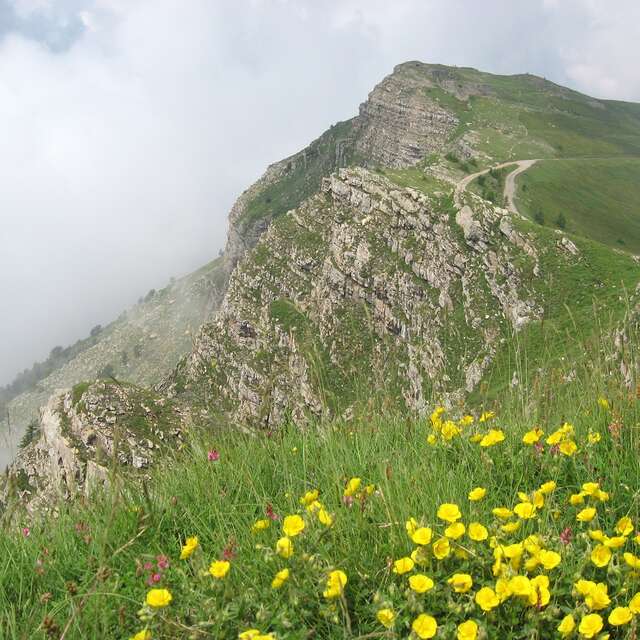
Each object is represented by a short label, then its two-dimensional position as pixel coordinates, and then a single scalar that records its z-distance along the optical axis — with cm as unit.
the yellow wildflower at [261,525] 339
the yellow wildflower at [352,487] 355
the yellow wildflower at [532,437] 404
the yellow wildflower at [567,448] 386
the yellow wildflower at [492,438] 410
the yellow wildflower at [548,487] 330
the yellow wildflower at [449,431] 465
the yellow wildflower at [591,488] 328
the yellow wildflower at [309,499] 352
